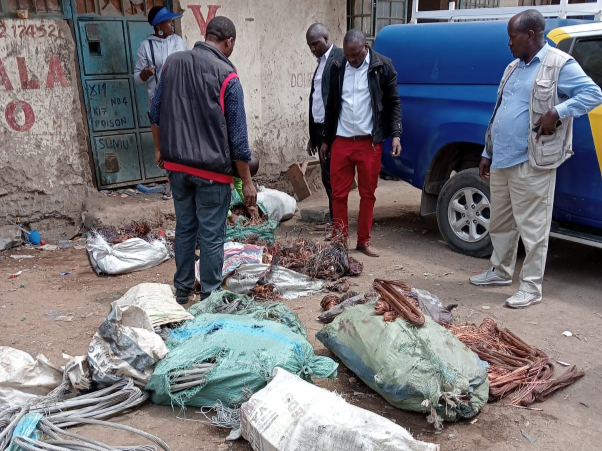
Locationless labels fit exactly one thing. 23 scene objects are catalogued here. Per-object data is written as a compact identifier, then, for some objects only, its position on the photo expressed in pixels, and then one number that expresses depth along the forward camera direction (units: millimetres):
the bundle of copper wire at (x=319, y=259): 5156
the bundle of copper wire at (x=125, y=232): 5906
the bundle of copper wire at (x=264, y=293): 4648
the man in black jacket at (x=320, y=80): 6027
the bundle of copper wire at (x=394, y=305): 3374
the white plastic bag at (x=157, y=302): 3668
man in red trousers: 5504
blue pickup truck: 4781
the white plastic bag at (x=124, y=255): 5387
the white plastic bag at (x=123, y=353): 3170
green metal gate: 6379
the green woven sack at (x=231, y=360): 3096
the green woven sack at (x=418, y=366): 3012
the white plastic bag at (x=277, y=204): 6852
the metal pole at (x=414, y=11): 6895
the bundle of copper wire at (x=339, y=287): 4969
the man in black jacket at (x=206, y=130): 3932
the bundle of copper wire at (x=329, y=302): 4449
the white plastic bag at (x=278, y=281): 4742
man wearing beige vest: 4223
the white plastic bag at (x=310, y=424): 2490
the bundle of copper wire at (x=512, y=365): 3363
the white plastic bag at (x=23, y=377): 3111
